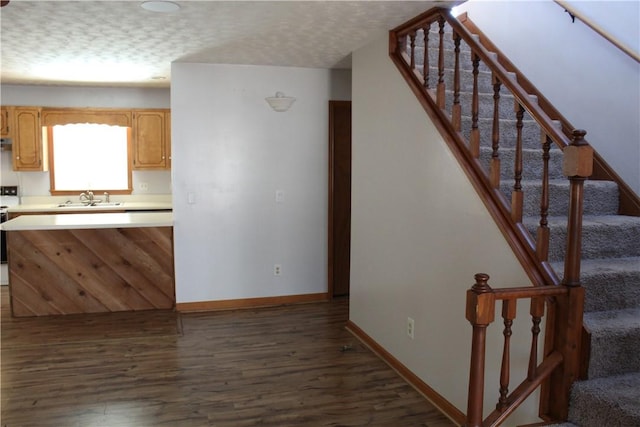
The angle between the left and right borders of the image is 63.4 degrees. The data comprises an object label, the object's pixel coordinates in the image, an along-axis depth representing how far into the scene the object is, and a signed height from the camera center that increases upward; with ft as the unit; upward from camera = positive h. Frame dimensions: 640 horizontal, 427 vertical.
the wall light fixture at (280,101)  16.16 +1.84
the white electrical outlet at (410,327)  11.15 -3.58
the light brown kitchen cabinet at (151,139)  21.76 +0.85
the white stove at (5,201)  20.25 -1.76
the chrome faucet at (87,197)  22.09 -1.63
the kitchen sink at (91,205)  21.23 -1.91
